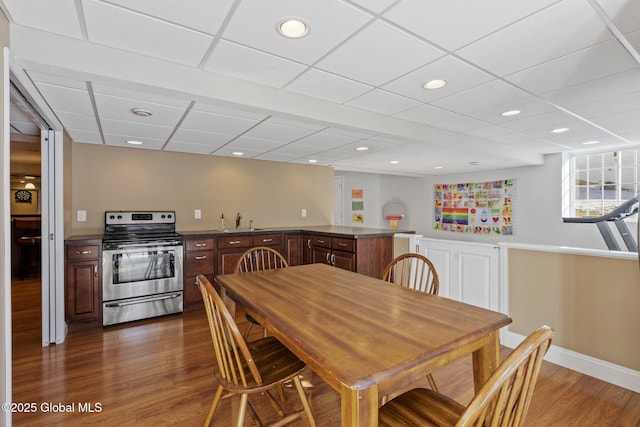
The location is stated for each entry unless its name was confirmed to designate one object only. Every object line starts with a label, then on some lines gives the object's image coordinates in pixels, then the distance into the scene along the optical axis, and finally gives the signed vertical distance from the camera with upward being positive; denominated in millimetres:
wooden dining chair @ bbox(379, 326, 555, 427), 774 -511
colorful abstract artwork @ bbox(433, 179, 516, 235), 6082 +87
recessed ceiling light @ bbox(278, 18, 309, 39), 1528 +947
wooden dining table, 900 -462
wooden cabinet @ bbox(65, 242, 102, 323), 3061 -714
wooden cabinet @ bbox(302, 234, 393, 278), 3586 -504
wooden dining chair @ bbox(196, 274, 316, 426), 1296 -750
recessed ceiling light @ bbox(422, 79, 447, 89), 2203 +933
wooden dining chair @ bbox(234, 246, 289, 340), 3722 -614
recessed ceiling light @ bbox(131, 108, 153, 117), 2543 +855
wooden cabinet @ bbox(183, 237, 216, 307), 3717 -632
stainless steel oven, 3248 -648
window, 4734 +493
